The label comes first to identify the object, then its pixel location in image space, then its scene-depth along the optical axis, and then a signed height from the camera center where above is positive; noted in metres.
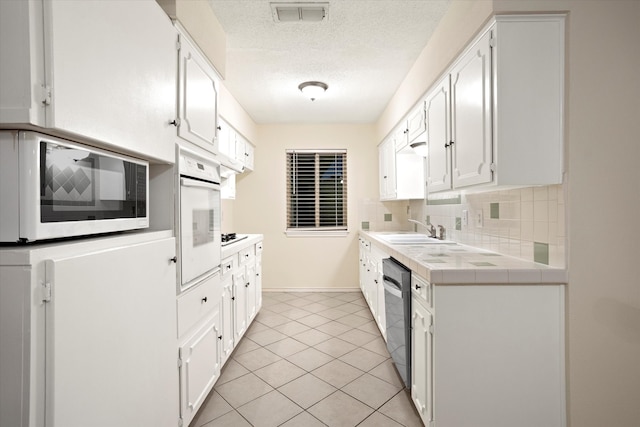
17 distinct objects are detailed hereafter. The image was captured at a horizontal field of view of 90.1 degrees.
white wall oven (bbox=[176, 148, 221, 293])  1.64 -0.03
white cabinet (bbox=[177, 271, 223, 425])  1.64 -0.75
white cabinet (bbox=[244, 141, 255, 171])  4.29 +0.80
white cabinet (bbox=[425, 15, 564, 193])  1.59 +0.56
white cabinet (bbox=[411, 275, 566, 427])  1.57 -0.71
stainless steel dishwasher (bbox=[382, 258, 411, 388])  2.01 -0.69
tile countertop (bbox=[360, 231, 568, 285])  1.56 -0.29
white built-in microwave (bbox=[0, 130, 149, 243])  0.82 +0.07
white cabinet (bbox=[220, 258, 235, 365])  2.38 -0.74
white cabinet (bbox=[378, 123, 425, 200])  3.48 +0.48
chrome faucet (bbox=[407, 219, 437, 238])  3.21 -0.18
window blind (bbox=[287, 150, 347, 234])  4.89 +0.36
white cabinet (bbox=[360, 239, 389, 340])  2.95 -0.76
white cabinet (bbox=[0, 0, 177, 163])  0.80 +0.44
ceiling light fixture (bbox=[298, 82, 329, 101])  3.27 +1.29
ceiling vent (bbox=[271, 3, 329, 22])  2.06 +1.33
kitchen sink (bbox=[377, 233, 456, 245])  2.85 -0.27
